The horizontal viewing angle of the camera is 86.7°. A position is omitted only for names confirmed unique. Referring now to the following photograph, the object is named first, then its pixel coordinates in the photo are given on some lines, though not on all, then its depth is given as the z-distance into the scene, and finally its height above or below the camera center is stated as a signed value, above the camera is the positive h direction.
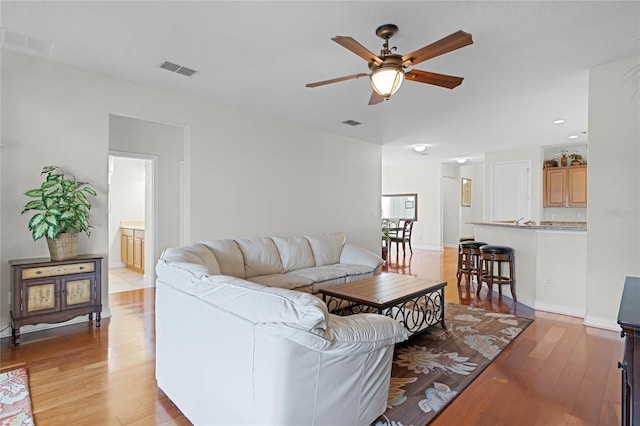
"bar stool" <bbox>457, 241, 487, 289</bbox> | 5.06 -0.68
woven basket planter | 3.25 -0.35
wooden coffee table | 2.96 -0.75
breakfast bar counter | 3.93 -0.65
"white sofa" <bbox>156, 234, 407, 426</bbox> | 1.39 -0.66
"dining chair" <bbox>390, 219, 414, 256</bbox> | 8.37 -0.55
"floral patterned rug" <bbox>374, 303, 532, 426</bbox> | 2.06 -1.18
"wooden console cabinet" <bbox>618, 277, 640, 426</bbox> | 1.12 -0.48
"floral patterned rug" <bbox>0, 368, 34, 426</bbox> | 1.93 -1.19
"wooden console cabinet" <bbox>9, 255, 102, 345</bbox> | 3.03 -0.76
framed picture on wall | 10.79 +0.68
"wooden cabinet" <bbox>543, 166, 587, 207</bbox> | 6.78 +0.57
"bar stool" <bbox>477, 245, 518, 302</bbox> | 4.62 -0.73
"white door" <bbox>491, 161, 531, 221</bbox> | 7.55 +0.52
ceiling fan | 2.17 +1.09
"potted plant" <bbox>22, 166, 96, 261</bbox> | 3.12 -0.02
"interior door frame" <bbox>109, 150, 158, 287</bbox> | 5.48 -0.12
